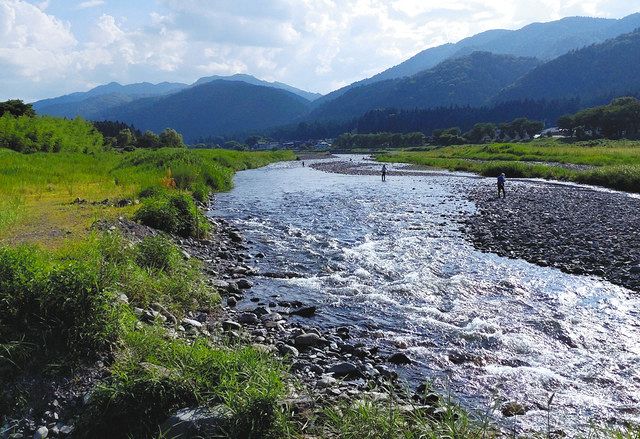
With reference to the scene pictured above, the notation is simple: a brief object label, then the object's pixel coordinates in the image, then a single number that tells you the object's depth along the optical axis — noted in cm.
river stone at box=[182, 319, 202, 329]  985
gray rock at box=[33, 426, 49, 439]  592
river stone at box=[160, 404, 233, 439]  586
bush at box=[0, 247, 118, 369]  705
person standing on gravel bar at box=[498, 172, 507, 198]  3631
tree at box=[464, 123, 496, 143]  16762
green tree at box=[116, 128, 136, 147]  12734
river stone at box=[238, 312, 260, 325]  1091
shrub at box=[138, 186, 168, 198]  2591
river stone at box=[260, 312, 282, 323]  1116
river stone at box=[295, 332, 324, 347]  968
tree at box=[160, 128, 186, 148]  12775
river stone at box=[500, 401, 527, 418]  746
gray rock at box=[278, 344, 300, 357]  912
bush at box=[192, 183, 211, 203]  3268
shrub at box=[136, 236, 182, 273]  1268
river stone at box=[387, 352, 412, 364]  921
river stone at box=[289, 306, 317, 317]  1185
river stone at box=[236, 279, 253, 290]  1403
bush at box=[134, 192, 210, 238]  1858
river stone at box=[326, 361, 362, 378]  840
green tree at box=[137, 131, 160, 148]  12800
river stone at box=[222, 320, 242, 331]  1026
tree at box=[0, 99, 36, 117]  8081
